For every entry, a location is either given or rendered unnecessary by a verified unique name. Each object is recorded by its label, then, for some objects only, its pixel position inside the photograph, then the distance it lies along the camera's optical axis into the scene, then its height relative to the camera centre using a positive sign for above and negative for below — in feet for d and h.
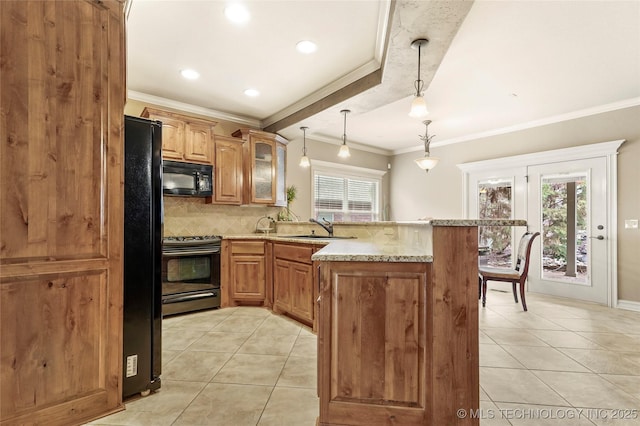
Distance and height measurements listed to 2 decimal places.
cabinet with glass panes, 14.20 +2.34
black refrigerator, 6.04 -0.90
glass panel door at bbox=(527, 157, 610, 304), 13.62 -0.61
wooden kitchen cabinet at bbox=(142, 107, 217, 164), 11.80 +3.28
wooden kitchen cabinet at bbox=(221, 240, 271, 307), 12.49 -2.36
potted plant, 16.34 +0.29
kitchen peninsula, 4.92 -2.00
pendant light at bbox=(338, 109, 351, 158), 12.74 +2.73
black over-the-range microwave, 11.75 +1.48
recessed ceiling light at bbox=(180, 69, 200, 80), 10.62 +5.14
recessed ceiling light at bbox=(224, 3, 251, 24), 7.33 +5.14
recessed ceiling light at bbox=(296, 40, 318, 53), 8.75 +5.09
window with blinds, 18.93 +1.24
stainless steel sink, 10.81 -0.86
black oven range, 11.18 -2.33
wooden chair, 12.35 -2.43
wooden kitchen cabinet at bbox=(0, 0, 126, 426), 4.72 +0.08
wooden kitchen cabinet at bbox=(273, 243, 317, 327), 10.08 -2.44
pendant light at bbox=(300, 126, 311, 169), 14.24 +2.70
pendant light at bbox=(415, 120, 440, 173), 13.14 +2.38
